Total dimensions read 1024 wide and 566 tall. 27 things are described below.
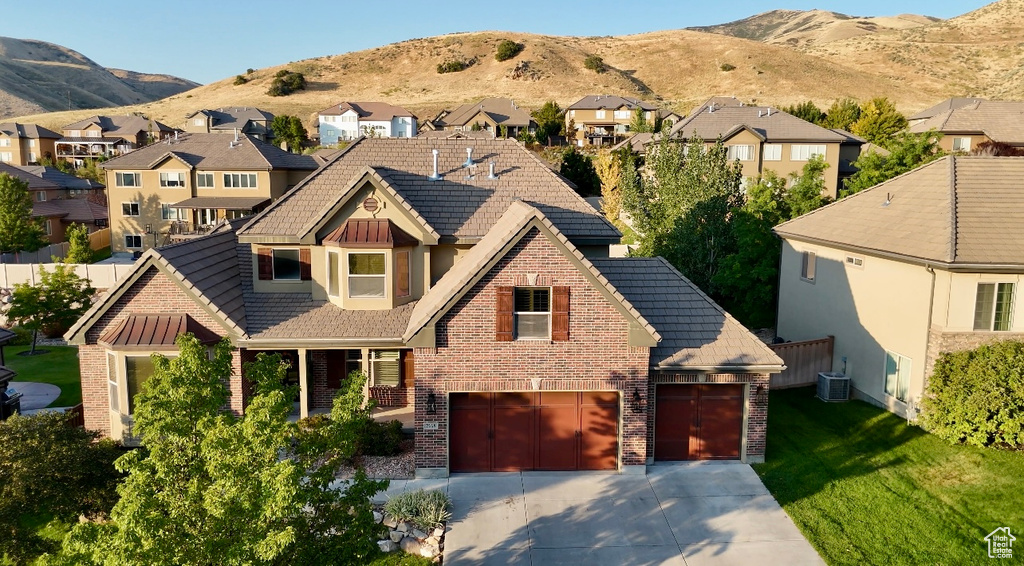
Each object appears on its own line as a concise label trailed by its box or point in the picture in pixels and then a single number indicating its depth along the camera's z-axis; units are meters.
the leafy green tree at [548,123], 85.06
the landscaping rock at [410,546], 13.29
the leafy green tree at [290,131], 86.81
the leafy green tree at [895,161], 31.42
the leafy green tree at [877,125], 66.62
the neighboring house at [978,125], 56.84
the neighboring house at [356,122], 96.44
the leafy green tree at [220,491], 7.95
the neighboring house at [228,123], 95.75
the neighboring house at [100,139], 94.62
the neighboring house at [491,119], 88.51
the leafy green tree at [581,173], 58.06
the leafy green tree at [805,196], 31.50
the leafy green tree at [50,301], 28.59
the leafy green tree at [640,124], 83.25
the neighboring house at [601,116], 90.75
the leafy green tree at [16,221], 44.88
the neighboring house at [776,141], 51.75
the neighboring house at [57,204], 55.31
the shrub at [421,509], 13.75
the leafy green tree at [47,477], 10.98
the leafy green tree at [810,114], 71.62
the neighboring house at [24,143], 89.50
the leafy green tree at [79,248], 43.40
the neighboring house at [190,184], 48.78
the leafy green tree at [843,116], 71.44
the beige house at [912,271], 18.17
